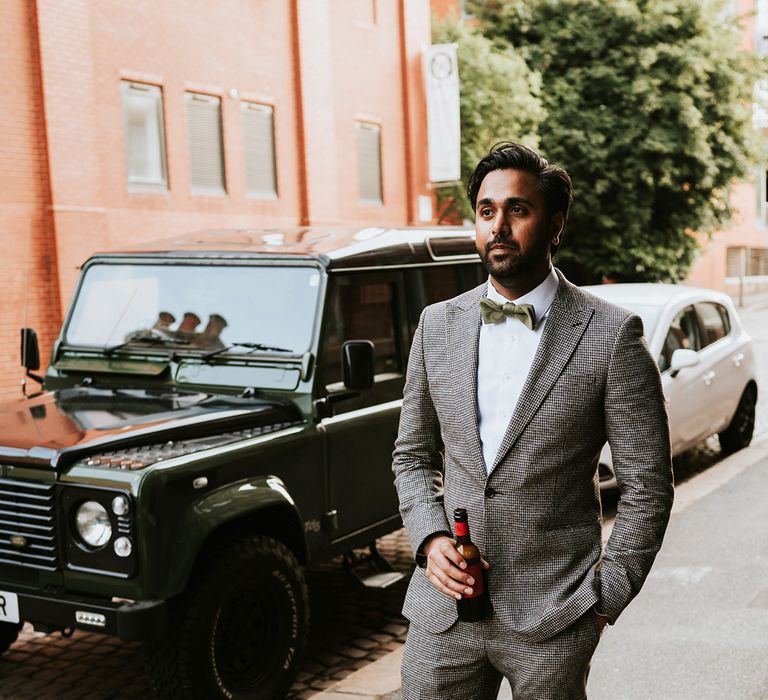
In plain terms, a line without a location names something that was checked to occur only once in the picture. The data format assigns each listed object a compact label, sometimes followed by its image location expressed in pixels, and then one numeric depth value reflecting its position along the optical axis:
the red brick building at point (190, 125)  13.49
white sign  20.33
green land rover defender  4.20
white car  8.59
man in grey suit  2.43
